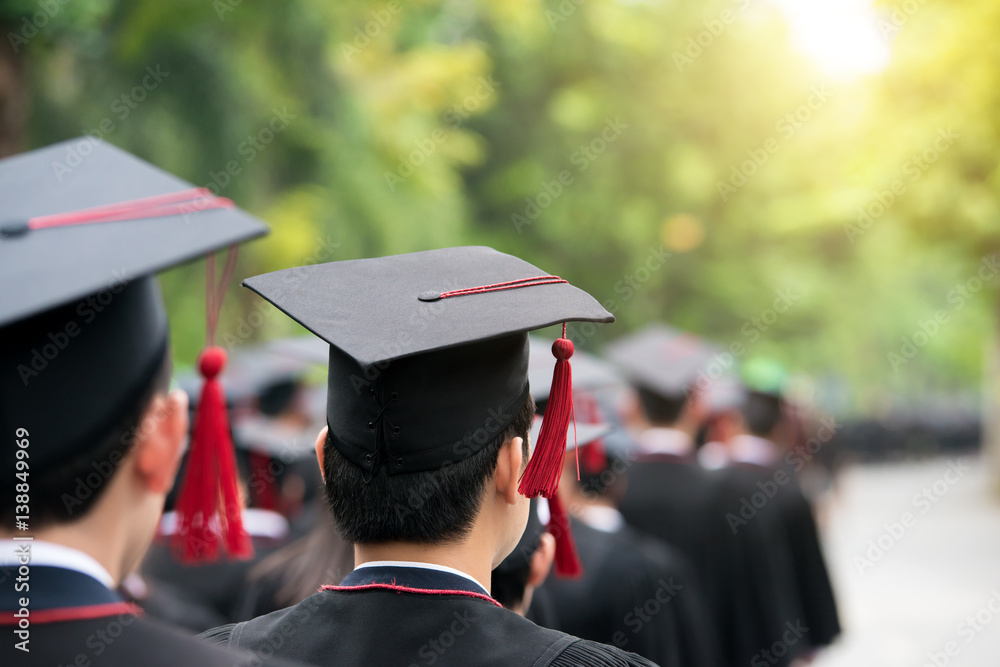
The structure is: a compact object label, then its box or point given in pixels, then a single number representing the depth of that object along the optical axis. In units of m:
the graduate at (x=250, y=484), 3.92
